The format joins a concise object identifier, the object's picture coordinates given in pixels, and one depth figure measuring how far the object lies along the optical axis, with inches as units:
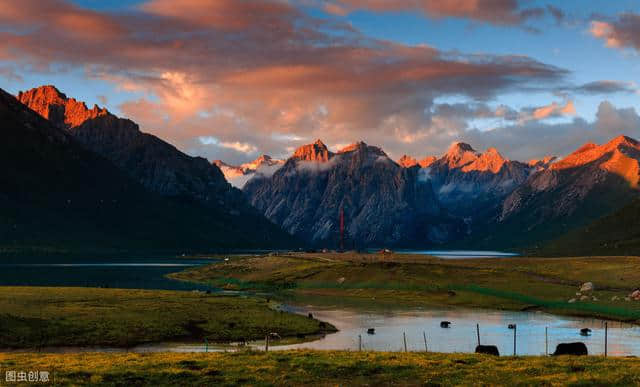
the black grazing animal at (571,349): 2578.7
